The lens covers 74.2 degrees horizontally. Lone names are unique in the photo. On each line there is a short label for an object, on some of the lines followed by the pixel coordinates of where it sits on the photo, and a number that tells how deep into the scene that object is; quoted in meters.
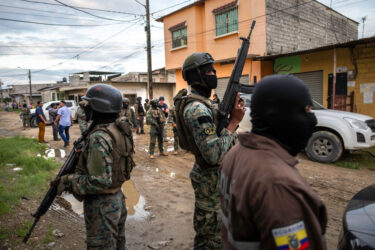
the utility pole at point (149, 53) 13.79
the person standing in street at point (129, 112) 8.50
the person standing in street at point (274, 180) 0.83
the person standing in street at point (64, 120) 9.23
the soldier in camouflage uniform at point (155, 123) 7.41
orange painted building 11.75
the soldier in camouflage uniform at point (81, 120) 9.02
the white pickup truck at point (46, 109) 16.92
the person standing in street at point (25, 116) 16.55
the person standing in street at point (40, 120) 10.00
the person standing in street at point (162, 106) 8.76
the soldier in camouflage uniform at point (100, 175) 1.92
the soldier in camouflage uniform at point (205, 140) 1.99
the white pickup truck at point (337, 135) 5.70
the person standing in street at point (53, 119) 10.92
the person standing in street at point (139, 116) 12.21
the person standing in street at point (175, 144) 7.91
